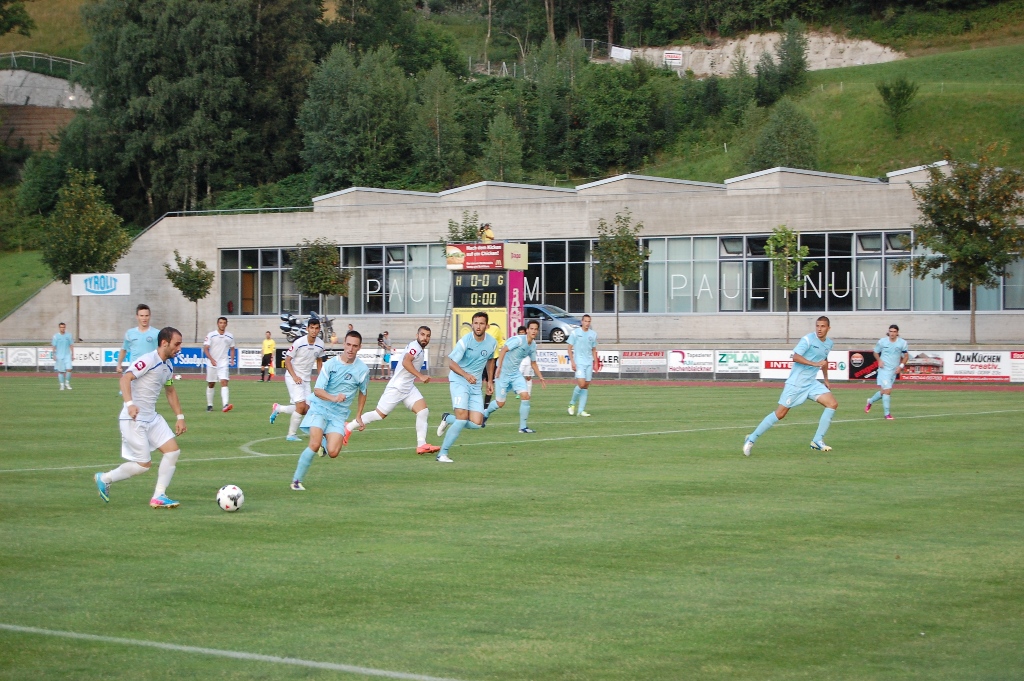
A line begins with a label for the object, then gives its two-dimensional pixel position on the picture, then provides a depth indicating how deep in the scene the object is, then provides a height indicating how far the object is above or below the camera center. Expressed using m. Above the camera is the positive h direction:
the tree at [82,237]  65.25 +6.23
